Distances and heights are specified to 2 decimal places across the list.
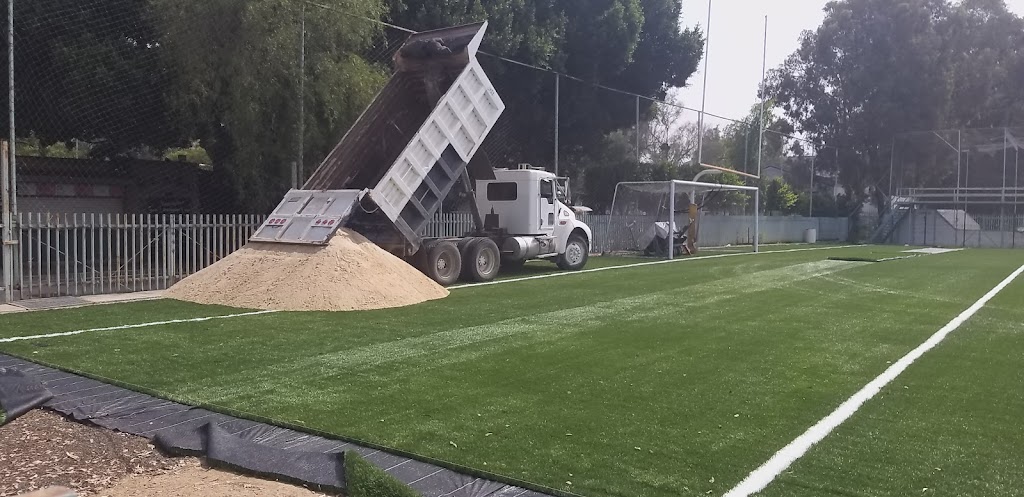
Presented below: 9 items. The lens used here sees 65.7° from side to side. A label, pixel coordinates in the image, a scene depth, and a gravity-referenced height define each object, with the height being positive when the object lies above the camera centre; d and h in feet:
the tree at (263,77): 51.06 +8.96
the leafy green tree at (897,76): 140.05 +26.23
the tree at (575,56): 80.07 +18.14
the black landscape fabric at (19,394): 18.69 -4.67
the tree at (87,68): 53.36 +9.64
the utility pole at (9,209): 38.86 -0.12
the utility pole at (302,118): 52.34 +6.28
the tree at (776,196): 135.23 +3.52
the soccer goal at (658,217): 83.25 -0.23
